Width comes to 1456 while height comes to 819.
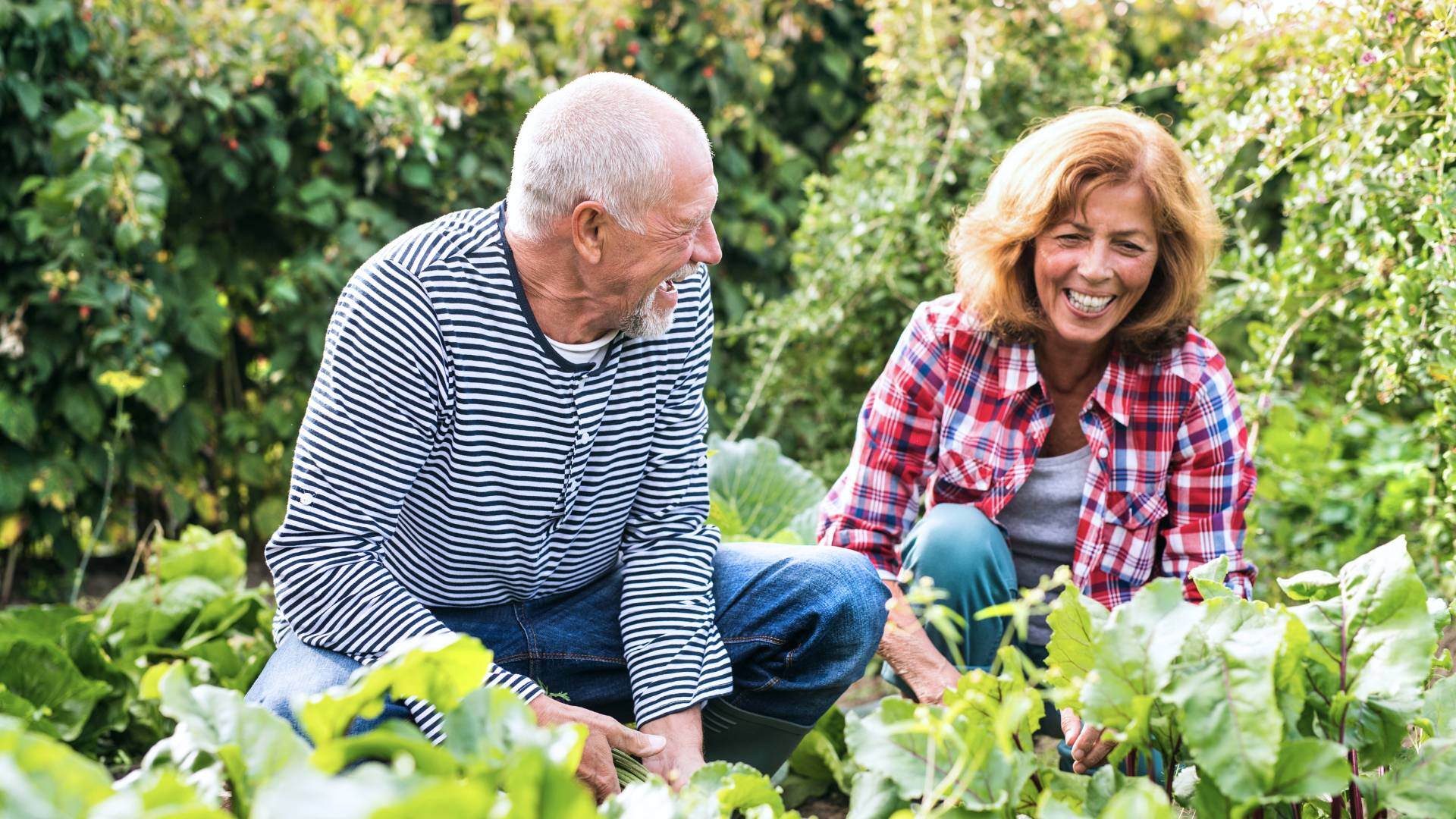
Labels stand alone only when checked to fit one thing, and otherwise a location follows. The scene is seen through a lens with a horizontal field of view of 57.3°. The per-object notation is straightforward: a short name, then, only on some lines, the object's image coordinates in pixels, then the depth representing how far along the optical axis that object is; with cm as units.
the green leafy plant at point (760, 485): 304
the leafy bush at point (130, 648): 229
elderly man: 178
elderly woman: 214
